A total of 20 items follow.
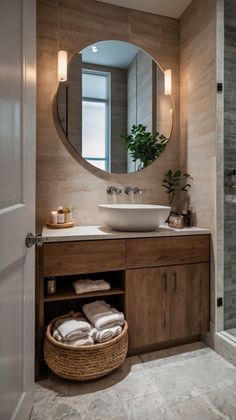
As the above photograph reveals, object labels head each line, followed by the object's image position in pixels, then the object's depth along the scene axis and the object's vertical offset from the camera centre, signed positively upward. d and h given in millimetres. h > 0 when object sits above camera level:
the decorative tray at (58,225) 1814 -145
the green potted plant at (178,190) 2146 +132
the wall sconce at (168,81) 2164 +1050
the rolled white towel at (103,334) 1461 -743
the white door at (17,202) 862 +9
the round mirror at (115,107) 1989 +798
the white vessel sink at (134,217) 1615 -78
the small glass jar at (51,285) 1563 -492
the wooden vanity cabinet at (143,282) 1534 -522
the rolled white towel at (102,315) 1511 -674
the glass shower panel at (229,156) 1836 +353
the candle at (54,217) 1838 -88
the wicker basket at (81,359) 1393 -853
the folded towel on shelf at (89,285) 1583 -509
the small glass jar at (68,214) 1886 -68
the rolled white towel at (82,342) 1419 -768
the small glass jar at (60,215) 1841 -77
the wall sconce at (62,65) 1868 +1024
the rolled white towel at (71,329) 1437 -716
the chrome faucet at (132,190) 2135 +125
